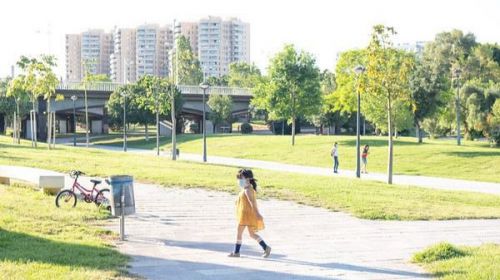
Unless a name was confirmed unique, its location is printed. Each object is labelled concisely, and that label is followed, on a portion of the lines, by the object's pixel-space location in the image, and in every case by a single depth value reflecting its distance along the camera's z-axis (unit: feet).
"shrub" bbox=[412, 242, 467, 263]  32.48
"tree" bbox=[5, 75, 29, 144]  152.75
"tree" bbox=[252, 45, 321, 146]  170.09
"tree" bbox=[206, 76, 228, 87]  434.59
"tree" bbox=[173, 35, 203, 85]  325.21
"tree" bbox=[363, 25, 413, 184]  85.66
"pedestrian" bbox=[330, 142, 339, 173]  115.75
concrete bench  54.44
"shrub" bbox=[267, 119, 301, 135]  281.95
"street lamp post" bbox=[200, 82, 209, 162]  135.36
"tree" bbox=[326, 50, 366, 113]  178.19
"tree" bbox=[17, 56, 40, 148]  143.23
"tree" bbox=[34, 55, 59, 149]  142.92
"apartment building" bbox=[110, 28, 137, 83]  547.08
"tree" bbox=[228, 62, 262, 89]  398.89
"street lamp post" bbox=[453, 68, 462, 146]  158.65
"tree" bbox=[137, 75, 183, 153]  172.15
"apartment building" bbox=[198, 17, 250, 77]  564.30
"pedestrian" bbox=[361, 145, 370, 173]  115.55
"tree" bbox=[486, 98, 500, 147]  159.02
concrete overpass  239.09
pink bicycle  48.55
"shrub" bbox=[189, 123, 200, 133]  305.32
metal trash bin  37.35
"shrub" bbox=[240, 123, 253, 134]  279.90
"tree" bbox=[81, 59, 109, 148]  196.65
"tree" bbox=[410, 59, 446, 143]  151.12
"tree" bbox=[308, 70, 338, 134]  221.95
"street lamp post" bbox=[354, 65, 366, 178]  87.51
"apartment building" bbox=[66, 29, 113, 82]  583.99
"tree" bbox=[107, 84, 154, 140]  233.96
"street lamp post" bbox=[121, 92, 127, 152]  207.41
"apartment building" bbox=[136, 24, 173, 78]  536.01
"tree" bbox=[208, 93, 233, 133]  257.96
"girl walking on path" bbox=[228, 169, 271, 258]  33.99
